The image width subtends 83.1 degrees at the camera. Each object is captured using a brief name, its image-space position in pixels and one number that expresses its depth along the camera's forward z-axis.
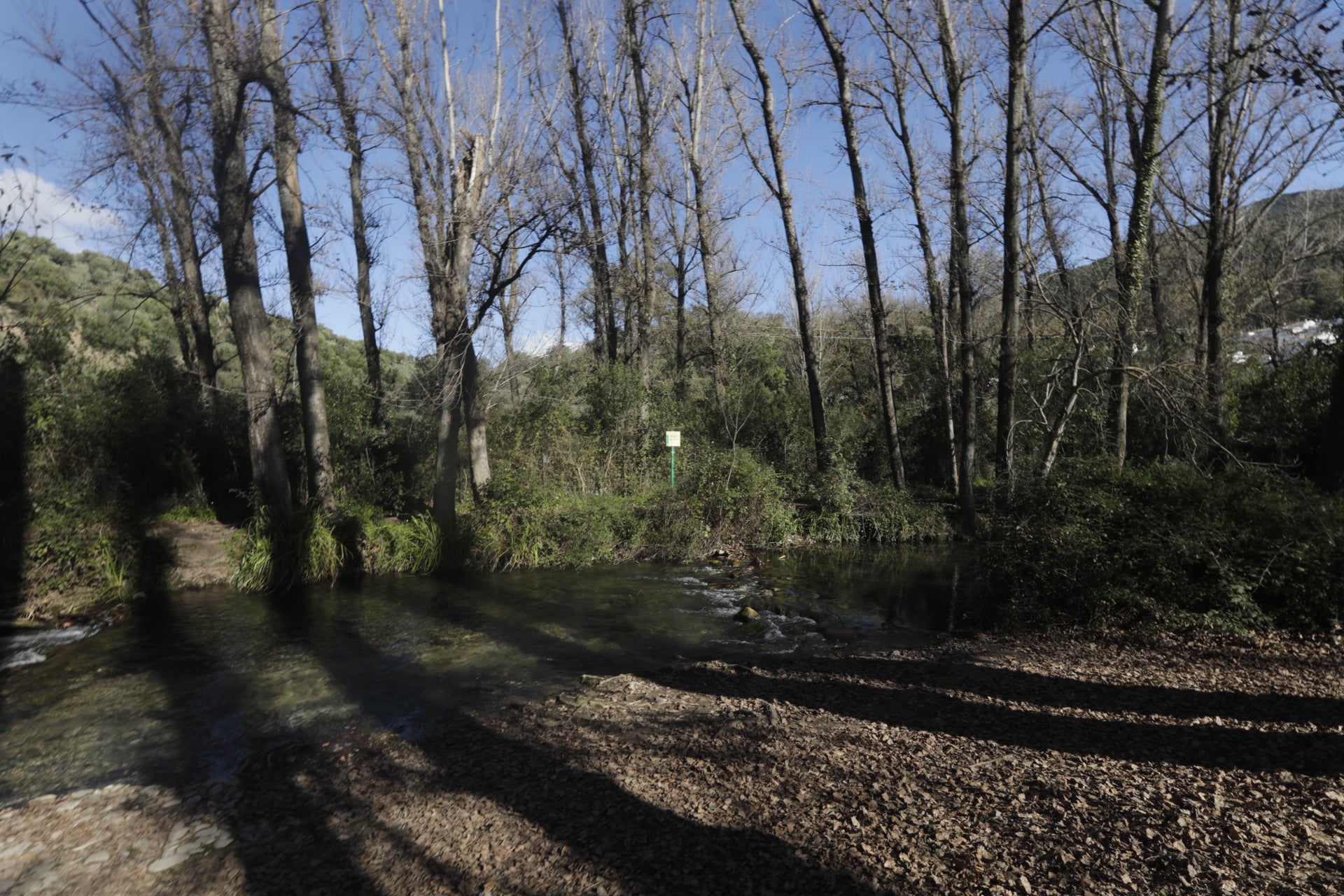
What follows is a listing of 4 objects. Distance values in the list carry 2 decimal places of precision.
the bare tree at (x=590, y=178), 21.69
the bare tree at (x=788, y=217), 18.36
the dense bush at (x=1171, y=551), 7.16
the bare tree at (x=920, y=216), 18.94
